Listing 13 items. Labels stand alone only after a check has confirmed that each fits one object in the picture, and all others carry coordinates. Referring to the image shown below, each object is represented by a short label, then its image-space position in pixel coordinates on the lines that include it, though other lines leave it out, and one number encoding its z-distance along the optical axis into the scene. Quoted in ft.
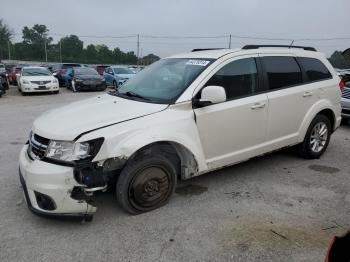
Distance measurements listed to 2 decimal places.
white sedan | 57.67
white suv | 11.43
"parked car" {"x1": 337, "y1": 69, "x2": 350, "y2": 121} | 27.68
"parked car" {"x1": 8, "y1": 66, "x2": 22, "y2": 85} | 80.95
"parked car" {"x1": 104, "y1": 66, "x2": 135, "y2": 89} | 70.54
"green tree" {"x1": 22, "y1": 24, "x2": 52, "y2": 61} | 291.79
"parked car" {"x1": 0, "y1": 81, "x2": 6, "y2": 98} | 53.93
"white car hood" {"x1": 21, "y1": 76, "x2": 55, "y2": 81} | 58.34
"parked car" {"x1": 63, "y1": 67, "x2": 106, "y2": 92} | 65.57
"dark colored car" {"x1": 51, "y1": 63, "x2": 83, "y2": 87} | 77.46
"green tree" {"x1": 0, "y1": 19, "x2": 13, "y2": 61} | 269.81
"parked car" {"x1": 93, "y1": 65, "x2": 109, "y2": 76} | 109.15
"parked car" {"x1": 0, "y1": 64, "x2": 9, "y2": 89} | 57.81
